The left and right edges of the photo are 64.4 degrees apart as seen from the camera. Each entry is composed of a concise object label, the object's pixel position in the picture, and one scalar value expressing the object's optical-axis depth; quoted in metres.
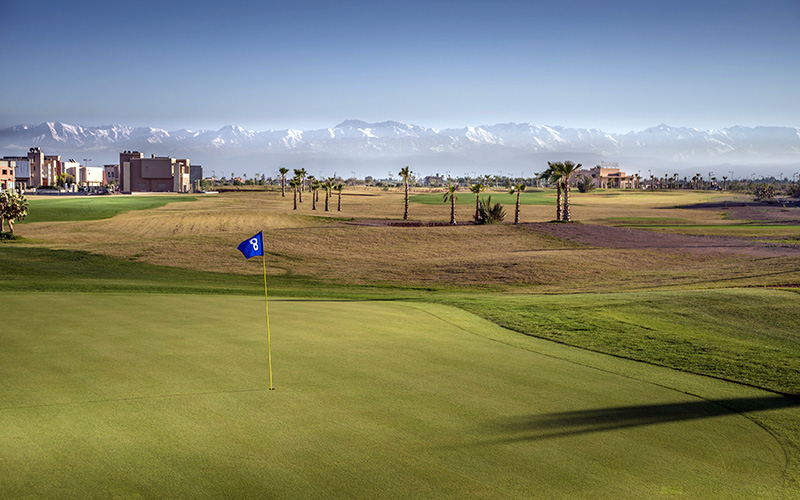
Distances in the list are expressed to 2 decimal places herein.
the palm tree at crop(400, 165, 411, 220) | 103.10
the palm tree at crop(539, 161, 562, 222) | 77.00
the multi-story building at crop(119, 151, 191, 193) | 177.38
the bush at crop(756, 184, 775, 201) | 160.90
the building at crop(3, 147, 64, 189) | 193.38
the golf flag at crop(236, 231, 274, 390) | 12.47
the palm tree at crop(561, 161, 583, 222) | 76.00
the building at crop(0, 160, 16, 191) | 159.75
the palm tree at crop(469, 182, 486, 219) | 87.31
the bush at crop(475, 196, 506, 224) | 80.06
